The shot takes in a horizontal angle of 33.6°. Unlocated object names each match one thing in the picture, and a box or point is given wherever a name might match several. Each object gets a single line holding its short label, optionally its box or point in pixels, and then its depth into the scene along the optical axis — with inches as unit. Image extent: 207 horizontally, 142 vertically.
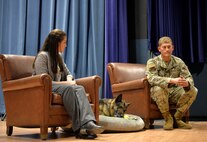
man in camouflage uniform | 150.4
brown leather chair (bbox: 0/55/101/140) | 114.7
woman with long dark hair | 113.2
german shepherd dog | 148.5
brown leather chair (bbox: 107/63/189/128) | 155.9
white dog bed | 136.4
